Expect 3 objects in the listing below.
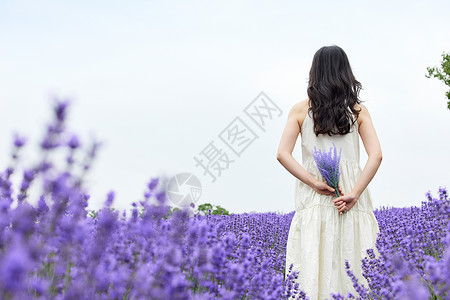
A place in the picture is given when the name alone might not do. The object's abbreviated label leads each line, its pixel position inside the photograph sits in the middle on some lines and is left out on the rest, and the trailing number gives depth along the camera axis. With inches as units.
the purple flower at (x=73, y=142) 73.5
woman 148.9
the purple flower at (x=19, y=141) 90.5
